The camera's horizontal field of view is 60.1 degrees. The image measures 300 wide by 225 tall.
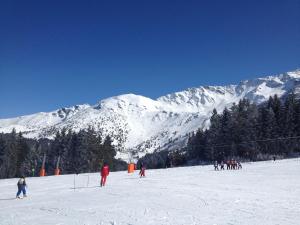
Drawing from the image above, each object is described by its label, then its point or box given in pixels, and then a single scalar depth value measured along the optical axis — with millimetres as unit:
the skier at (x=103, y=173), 20545
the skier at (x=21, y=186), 18155
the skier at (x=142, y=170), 26521
